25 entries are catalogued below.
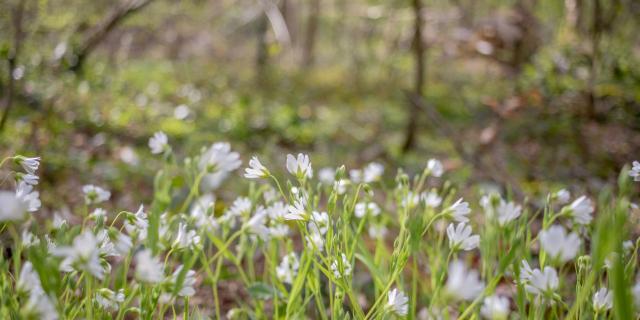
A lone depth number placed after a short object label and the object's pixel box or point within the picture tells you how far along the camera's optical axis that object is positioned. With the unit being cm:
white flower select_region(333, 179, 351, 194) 89
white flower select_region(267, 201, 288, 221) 108
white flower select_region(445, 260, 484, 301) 58
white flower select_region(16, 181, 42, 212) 84
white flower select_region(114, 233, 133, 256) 80
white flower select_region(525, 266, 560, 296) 76
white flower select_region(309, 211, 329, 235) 95
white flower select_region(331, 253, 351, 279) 87
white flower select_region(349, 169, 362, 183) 134
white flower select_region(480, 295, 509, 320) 69
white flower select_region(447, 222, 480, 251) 92
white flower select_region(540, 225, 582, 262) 66
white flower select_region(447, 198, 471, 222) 92
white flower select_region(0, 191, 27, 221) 63
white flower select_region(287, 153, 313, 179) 91
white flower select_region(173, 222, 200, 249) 92
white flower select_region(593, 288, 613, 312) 90
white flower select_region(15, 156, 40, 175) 90
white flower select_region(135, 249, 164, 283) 65
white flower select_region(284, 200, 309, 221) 85
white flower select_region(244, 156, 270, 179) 94
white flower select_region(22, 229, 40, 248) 88
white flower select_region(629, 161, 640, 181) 87
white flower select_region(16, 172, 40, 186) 88
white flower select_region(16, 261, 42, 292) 72
